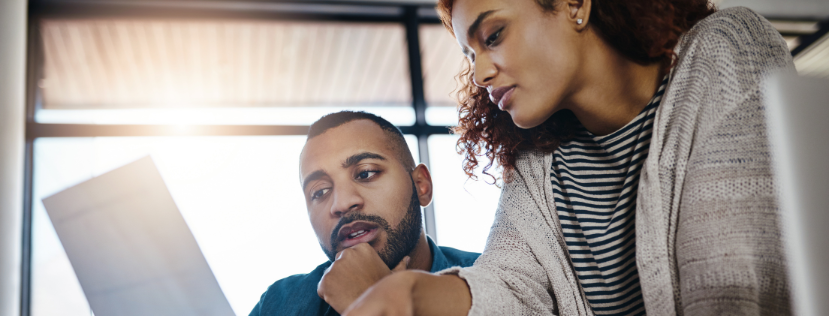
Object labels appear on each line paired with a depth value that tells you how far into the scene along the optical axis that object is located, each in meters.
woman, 0.69
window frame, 2.47
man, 1.21
